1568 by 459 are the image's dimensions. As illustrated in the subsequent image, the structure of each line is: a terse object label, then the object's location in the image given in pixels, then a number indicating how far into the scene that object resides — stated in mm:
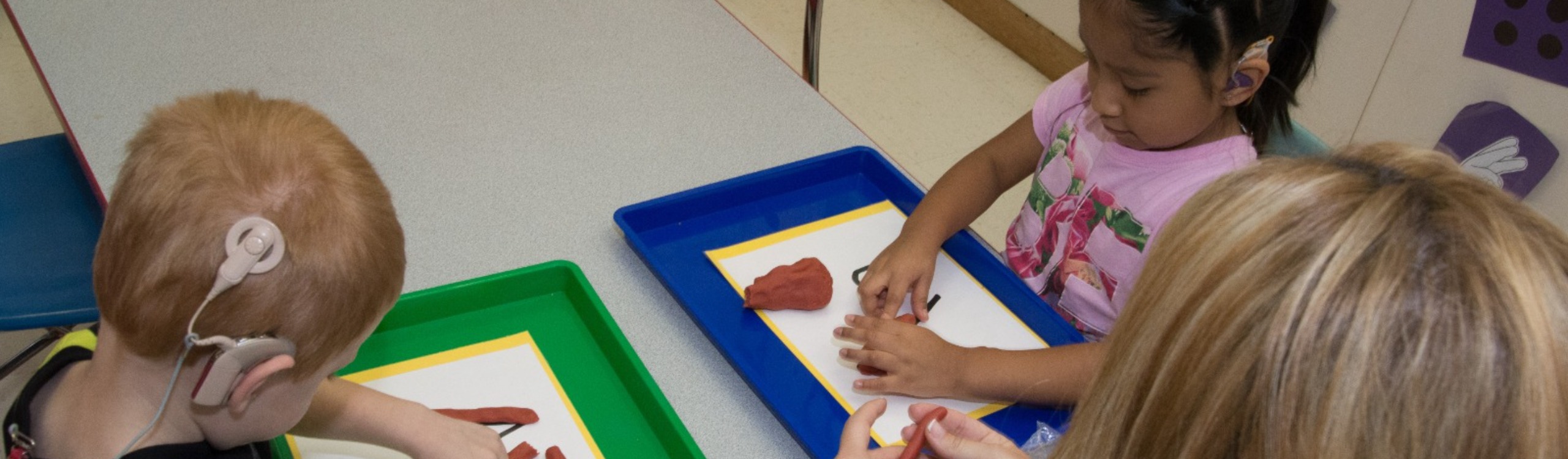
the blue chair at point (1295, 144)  1163
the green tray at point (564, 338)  947
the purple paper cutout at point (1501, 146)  2020
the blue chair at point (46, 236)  1349
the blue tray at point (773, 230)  994
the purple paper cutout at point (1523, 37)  1892
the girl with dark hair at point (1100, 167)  1003
